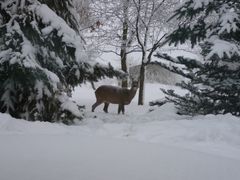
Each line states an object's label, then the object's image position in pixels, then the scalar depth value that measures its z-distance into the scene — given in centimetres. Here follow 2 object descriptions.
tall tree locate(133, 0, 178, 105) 1816
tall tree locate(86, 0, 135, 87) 1842
